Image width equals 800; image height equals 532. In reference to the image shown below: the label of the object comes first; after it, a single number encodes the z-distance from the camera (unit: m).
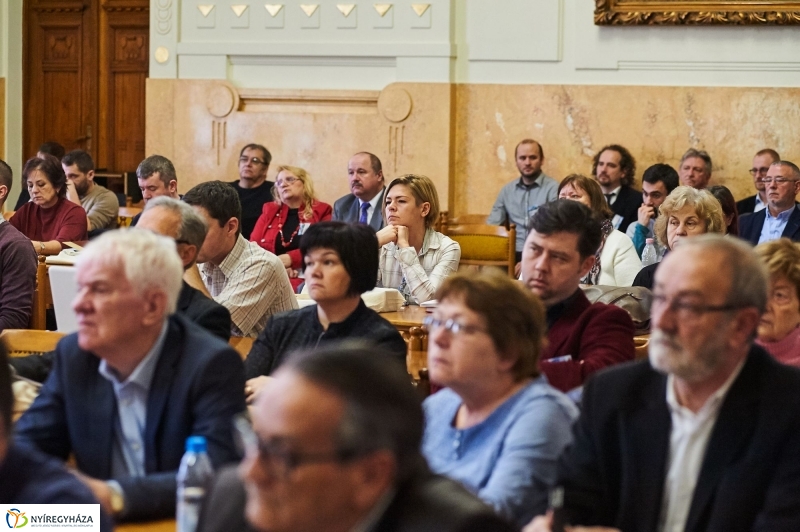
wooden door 12.42
